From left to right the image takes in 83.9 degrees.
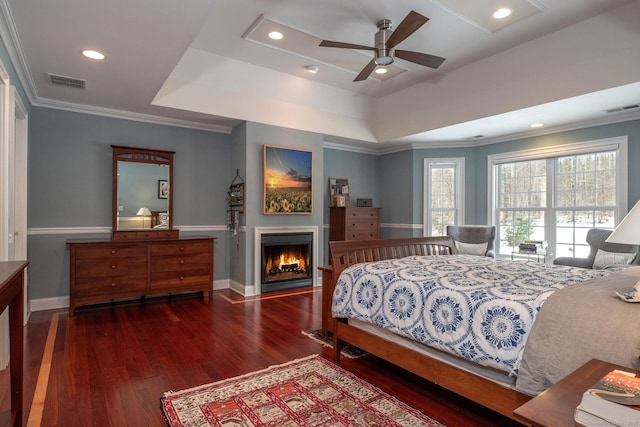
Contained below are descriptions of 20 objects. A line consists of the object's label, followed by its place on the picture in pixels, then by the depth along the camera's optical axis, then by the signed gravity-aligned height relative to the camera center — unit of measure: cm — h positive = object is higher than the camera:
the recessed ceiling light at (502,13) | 348 +199
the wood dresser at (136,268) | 400 -67
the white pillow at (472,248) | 549 -55
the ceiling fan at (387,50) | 340 +161
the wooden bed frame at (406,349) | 183 -89
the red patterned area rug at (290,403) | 199 -116
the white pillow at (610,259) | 408 -53
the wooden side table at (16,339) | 187 -69
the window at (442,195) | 659 +34
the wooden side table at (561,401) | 91 -52
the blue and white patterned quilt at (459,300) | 177 -51
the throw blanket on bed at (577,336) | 141 -51
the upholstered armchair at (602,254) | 409 -49
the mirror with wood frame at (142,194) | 459 +25
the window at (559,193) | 491 +31
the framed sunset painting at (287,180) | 517 +49
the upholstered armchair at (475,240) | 551 -42
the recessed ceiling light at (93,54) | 302 +137
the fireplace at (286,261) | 520 -73
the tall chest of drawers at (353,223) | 609 -18
